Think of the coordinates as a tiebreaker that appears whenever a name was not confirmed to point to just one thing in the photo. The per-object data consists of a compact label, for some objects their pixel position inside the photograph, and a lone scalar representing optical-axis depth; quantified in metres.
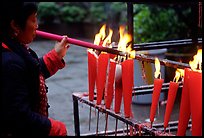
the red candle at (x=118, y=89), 4.41
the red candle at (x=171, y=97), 3.84
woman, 3.43
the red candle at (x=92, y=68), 4.95
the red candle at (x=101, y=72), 4.66
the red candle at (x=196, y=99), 3.47
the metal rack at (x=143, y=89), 4.09
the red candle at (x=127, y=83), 4.18
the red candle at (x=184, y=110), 3.62
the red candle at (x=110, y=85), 4.59
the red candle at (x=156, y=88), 4.02
